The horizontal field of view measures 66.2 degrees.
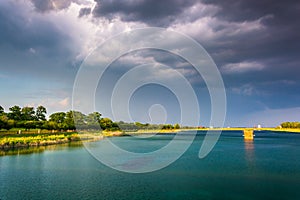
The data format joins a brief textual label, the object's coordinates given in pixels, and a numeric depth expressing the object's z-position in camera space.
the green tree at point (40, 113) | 87.06
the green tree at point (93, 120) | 110.06
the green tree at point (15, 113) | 76.25
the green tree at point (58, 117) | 90.05
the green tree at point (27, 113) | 80.03
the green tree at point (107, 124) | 117.20
